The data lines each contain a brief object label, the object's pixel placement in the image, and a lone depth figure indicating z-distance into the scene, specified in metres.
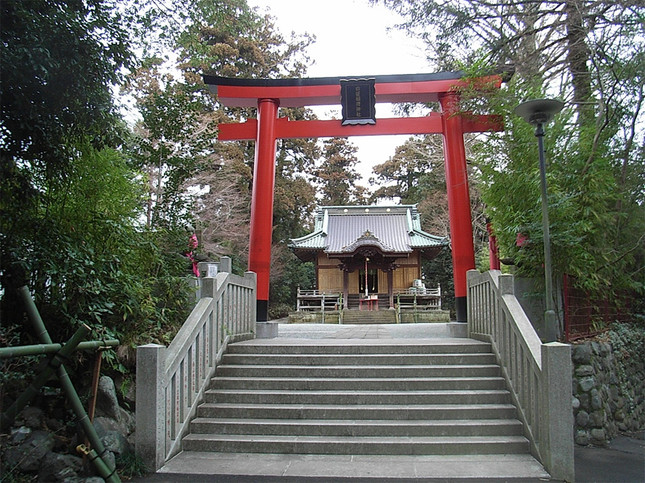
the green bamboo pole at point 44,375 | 2.14
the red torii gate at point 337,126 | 7.00
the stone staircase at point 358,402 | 3.76
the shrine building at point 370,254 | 21.17
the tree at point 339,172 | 31.80
